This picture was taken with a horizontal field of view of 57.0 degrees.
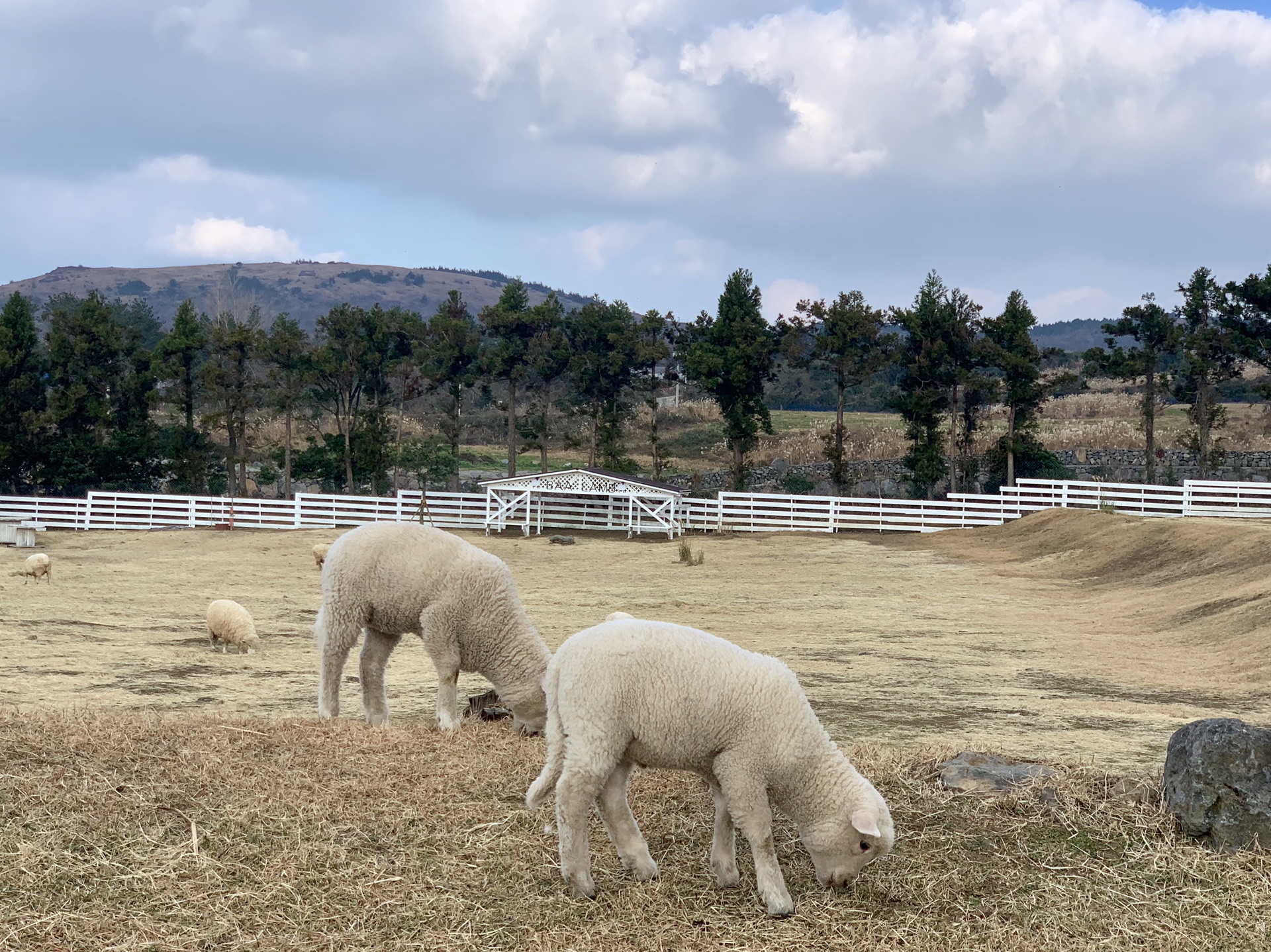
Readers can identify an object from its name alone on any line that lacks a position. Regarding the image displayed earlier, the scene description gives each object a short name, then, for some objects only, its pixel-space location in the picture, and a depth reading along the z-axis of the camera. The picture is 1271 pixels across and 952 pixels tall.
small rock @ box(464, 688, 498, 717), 8.43
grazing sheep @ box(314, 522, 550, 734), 7.66
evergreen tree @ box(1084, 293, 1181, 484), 38.88
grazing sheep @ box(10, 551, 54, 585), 19.05
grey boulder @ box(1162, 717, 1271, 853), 5.61
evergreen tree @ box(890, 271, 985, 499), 40.00
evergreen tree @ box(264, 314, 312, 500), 40.75
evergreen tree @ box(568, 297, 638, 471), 44.41
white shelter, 34.19
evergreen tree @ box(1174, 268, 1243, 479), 38.00
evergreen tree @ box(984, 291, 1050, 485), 38.91
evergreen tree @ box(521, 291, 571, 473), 43.66
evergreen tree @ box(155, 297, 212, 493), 41.25
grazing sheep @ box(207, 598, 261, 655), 12.53
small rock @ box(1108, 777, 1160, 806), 6.17
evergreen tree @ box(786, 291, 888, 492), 41.19
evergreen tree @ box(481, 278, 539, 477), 43.84
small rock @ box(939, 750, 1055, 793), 6.36
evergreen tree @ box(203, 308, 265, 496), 40.56
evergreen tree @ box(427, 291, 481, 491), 43.38
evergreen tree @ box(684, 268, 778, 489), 41.38
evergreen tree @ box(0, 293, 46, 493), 39.47
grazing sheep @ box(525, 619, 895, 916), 4.91
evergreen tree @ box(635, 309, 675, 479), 43.44
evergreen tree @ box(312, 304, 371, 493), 41.72
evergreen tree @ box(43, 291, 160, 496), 40.09
